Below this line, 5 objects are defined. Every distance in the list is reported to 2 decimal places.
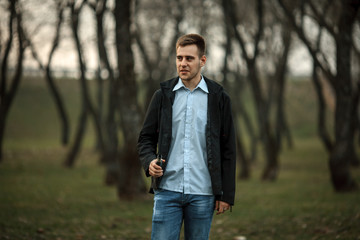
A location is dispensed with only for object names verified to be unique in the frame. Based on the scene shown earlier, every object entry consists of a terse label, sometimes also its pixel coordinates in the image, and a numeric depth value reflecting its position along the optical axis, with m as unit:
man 4.14
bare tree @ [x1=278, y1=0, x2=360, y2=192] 12.98
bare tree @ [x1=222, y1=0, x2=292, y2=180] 17.66
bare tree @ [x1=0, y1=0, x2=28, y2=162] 18.19
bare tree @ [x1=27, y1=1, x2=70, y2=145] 19.89
